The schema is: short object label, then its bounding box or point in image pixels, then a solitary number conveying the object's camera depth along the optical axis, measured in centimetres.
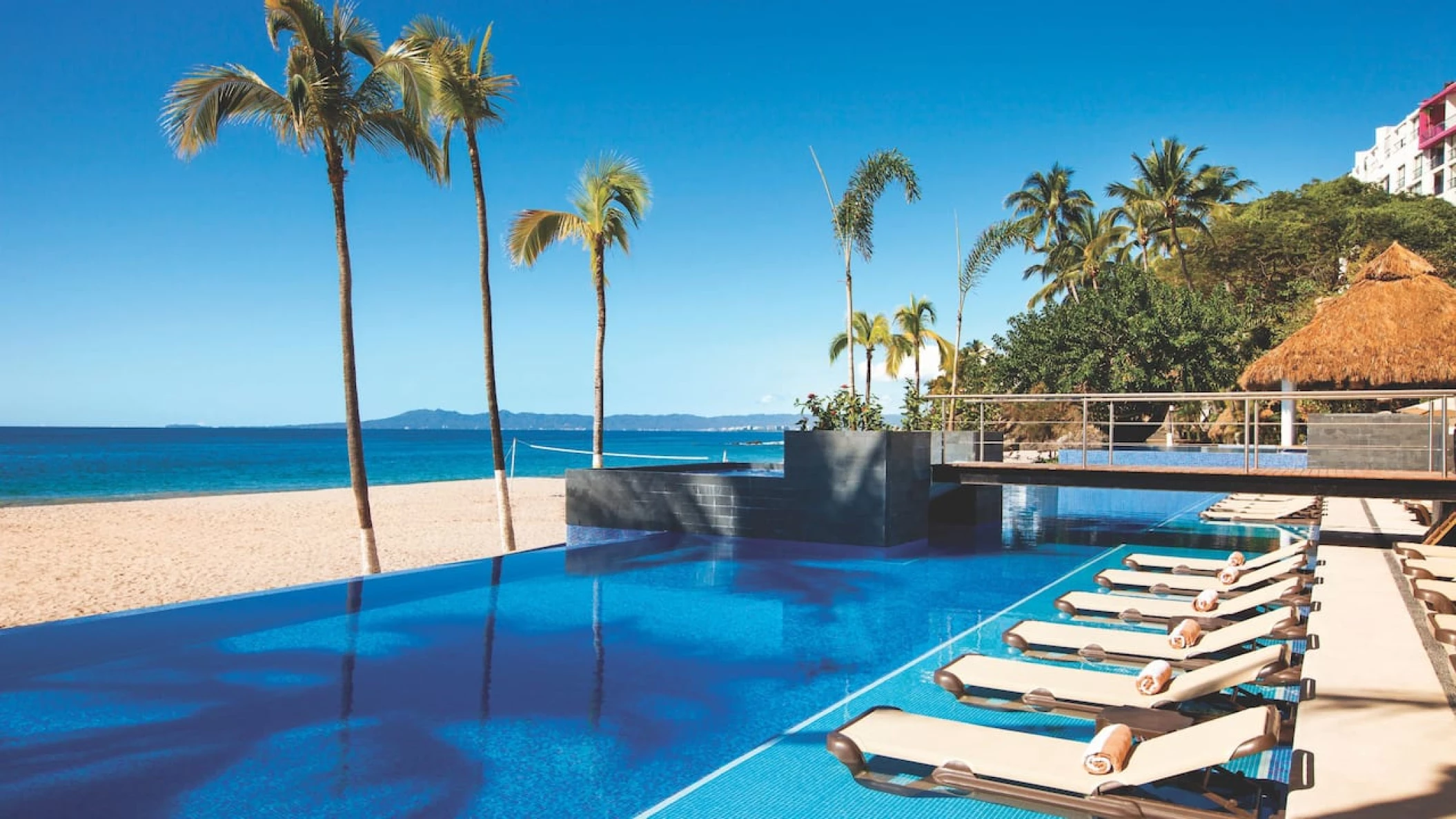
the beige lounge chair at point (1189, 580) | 699
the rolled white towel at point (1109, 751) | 323
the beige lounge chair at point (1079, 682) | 410
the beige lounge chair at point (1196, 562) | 773
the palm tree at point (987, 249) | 1970
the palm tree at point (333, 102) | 948
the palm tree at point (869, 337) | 3262
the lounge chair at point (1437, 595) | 542
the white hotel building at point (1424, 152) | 5681
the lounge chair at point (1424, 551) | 767
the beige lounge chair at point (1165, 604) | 602
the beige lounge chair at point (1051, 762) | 310
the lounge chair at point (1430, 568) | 654
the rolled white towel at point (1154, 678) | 424
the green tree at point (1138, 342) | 2392
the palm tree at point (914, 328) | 3434
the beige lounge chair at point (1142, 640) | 496
